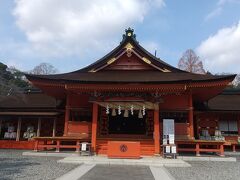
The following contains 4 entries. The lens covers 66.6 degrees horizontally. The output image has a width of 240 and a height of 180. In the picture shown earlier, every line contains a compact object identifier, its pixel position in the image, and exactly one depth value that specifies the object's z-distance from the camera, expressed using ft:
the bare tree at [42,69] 148.19
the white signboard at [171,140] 35.79
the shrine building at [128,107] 37.65
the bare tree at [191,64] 106.29
